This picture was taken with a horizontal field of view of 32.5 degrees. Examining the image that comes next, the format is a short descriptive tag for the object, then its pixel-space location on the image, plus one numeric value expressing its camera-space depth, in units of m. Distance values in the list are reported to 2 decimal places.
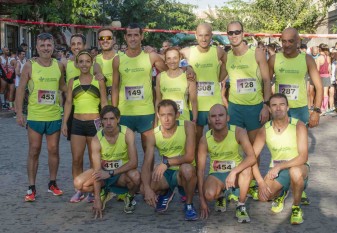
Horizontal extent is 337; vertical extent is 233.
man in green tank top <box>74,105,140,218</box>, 5.96
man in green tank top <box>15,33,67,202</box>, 6.61
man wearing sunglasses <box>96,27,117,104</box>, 7.21
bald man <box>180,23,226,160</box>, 6.80
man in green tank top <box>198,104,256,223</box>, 5.71
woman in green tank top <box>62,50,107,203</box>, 6.59
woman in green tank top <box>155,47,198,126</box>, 6.69
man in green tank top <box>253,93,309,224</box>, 5.68
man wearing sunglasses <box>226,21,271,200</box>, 6.61
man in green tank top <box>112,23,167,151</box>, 6.75
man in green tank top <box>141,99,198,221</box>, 5.84
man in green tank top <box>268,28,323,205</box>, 6.55
